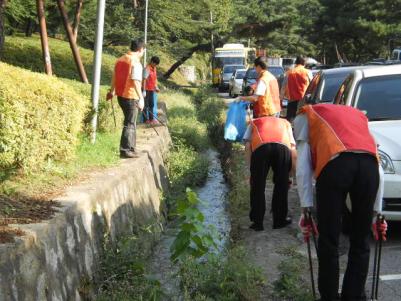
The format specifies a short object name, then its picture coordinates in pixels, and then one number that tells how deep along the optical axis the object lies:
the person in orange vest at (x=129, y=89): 8.89
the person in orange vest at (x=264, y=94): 8.50
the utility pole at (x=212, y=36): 34.45
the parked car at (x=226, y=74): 39.72
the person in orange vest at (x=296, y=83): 13.28
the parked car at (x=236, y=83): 32.44
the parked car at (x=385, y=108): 6.16
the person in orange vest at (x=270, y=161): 6.98
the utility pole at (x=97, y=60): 9.22
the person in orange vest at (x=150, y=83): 14.67
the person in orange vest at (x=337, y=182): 4.22
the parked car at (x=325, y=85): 10.80
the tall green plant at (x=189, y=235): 5.10
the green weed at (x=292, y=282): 4.88
